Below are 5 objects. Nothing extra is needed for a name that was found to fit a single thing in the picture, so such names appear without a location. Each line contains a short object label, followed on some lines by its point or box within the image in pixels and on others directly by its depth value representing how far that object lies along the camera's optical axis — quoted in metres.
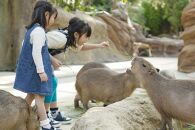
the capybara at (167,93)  4.31
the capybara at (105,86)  6.07
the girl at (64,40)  5.01
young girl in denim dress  4.24
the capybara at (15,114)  3.75
